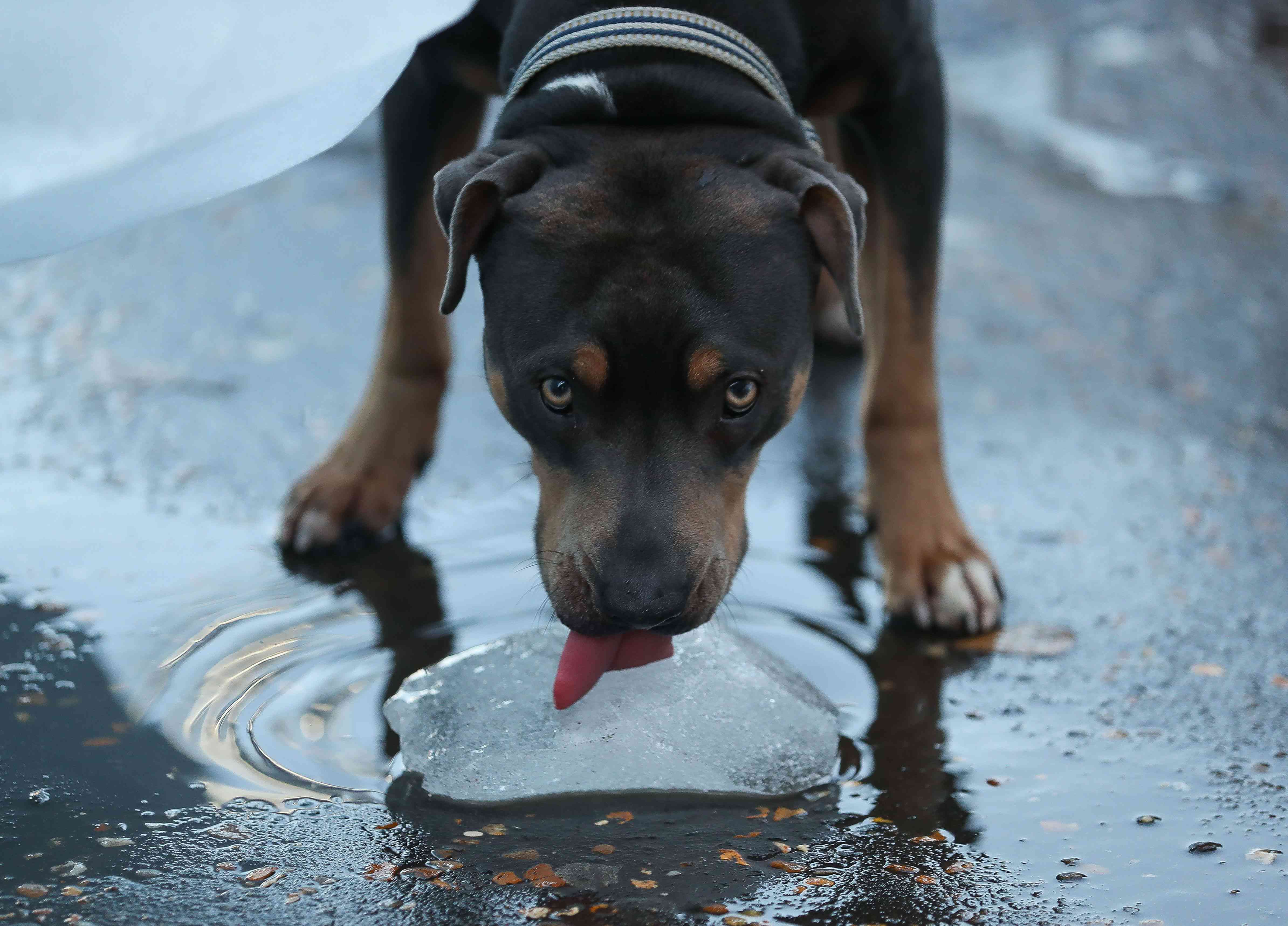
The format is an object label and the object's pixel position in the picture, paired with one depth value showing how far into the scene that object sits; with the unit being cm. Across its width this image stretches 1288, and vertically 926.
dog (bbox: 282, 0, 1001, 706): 502
